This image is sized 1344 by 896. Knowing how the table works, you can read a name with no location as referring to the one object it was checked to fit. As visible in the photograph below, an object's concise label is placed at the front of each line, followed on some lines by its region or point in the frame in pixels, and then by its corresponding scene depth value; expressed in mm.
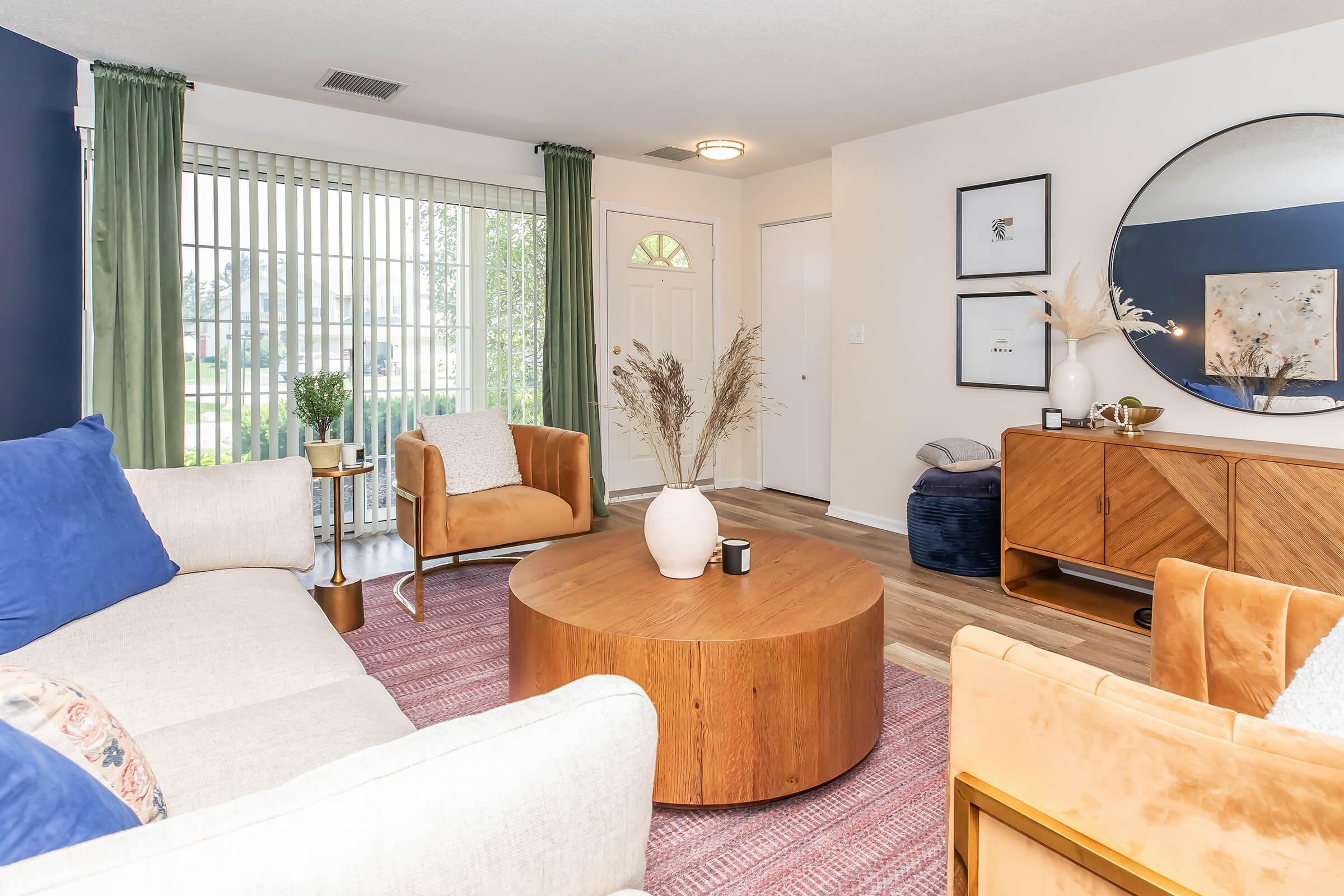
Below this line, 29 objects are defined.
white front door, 5840
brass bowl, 3436
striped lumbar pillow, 4168
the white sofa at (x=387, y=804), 594
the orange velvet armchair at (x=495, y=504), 3410
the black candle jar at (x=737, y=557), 2422
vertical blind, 4328
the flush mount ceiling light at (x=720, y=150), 5082
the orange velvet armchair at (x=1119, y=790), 758
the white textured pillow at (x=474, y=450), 3824
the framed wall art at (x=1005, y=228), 4168
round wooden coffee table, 1875
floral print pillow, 790
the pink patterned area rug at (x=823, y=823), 1706
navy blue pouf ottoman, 4004
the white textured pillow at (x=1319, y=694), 983
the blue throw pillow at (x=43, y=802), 643
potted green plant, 3258
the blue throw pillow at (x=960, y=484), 4012
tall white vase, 3758
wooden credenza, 2760
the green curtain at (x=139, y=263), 3832
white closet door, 5863
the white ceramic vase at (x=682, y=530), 2295
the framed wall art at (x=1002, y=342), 4211
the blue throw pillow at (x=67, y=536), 1706
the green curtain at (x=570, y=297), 5320
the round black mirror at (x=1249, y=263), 3197
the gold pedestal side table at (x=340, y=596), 3217
